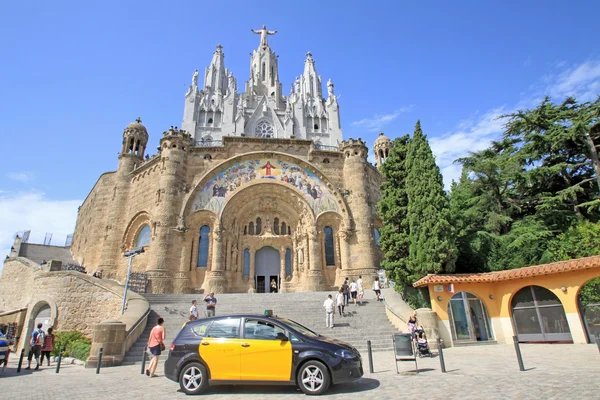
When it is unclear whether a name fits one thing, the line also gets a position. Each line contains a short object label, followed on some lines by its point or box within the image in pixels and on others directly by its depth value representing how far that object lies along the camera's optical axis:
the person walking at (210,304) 13.42
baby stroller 9.70
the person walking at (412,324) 9.89
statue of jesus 55.28
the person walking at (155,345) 7.72
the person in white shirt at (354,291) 16.60
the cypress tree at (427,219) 14.34
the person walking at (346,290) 16.56
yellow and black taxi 5.71
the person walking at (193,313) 12.63
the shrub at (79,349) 11.58
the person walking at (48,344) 10.66
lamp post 13.19
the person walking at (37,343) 10.47
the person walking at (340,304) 14.13
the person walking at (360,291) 15.88
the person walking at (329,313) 12.68
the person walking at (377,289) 16.64
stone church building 21.31
